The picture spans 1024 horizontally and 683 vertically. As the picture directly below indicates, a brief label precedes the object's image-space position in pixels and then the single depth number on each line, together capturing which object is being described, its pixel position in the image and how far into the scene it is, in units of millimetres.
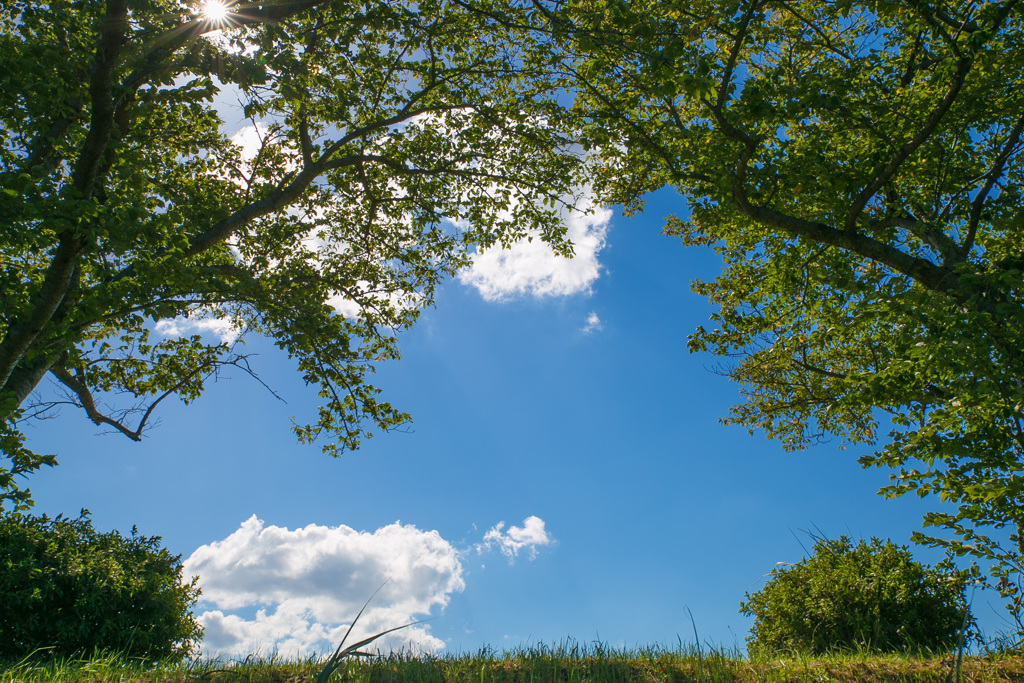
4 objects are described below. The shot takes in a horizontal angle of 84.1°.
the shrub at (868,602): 10133
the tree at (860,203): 6438
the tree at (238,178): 7066
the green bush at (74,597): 12055
